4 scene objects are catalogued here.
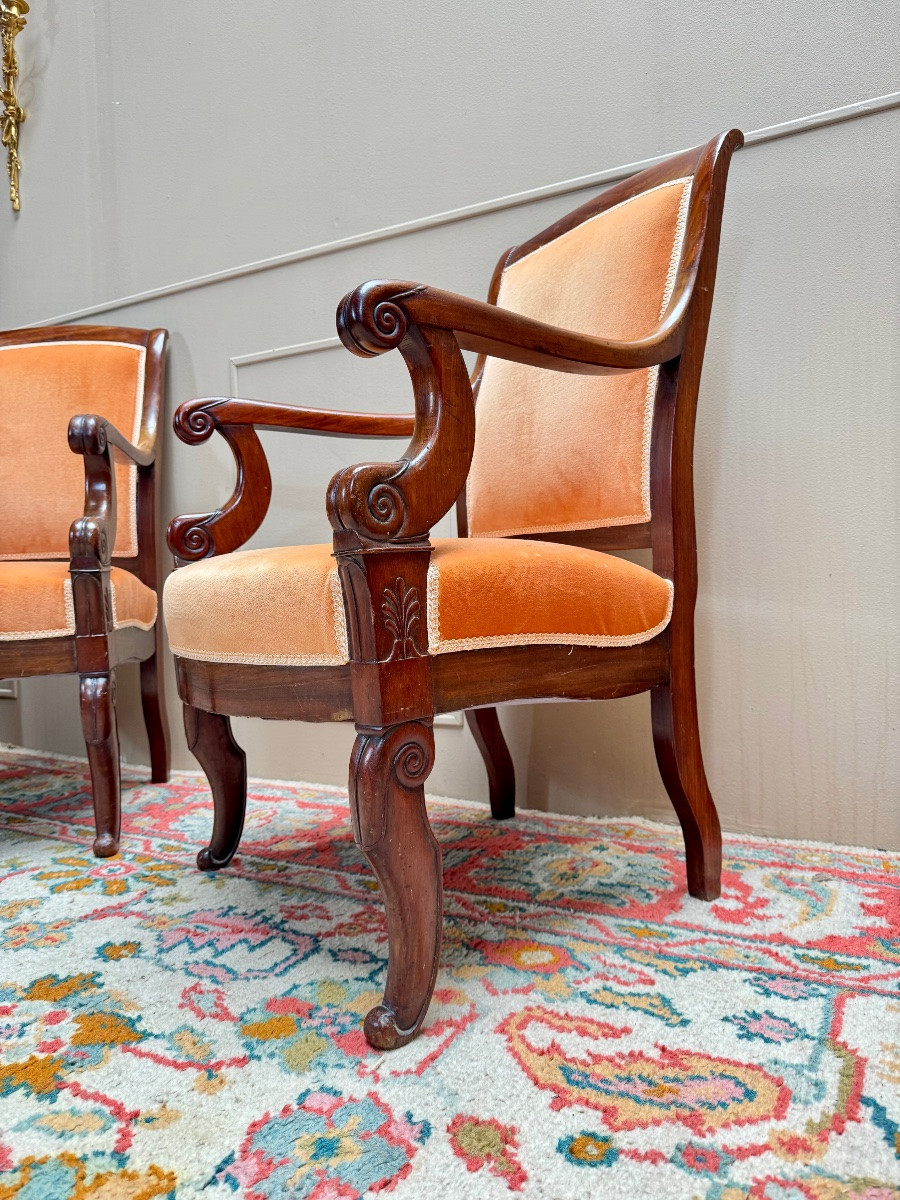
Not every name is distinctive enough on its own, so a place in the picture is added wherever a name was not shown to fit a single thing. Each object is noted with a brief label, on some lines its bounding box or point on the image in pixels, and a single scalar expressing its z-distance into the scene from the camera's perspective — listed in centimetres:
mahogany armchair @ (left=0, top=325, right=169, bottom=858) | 164
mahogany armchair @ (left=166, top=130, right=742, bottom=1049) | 80
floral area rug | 65
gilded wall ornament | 233
